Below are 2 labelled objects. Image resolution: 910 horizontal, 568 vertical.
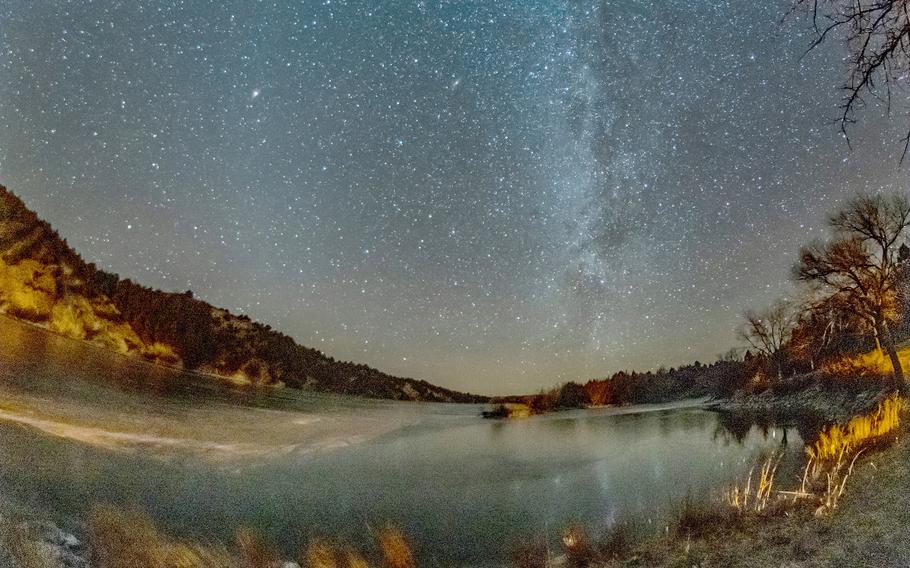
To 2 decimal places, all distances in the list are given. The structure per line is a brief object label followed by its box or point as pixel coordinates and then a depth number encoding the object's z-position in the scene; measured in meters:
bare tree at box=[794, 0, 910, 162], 2.97
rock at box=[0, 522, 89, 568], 4.59
